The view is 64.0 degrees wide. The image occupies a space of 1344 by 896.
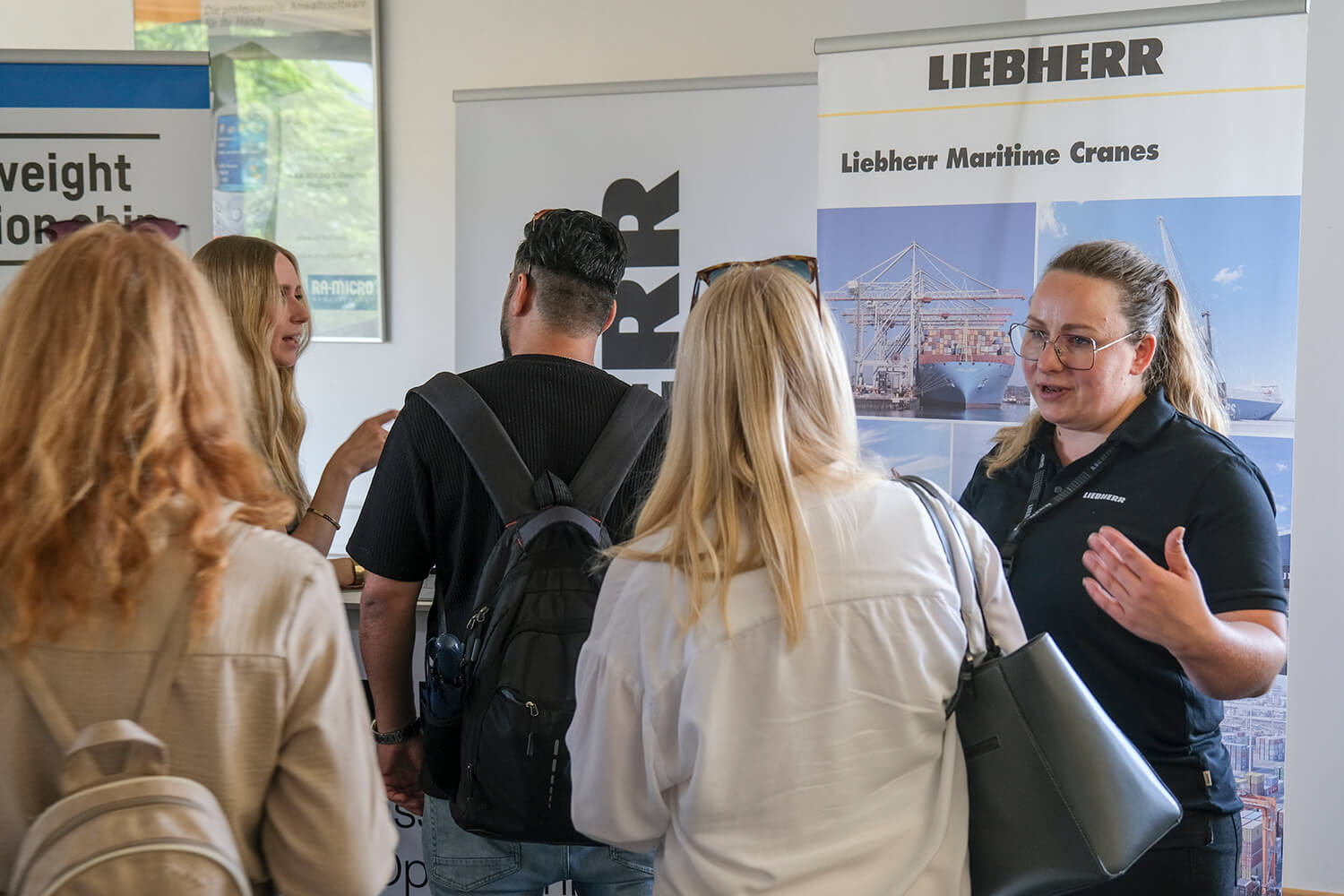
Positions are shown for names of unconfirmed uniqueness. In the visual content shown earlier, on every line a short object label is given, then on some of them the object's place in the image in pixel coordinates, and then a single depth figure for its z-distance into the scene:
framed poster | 4.34
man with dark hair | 1.71
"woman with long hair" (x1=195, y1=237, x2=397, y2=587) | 2.23
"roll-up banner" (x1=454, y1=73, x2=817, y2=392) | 3.69
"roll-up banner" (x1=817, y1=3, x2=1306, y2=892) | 2.33
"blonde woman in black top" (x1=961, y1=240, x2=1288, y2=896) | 1.52
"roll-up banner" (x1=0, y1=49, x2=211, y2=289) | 3.03
